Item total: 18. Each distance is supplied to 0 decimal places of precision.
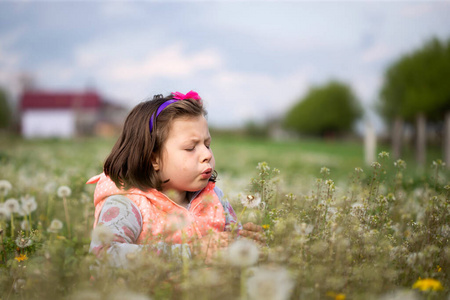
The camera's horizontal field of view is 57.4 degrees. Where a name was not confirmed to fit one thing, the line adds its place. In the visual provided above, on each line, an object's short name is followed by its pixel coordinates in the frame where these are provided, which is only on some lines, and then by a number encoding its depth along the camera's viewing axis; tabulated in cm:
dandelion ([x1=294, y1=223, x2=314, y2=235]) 219
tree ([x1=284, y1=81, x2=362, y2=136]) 5856
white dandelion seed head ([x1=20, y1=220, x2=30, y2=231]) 343
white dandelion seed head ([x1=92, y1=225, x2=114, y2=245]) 180
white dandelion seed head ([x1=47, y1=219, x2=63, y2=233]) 334
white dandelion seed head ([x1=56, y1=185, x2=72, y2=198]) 364
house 4923
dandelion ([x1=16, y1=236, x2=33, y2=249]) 270
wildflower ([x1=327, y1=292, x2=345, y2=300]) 182
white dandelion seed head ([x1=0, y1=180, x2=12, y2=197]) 355
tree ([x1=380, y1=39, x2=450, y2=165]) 1339
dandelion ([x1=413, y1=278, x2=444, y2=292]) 182
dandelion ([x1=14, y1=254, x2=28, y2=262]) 269
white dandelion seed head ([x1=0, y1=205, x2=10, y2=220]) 345
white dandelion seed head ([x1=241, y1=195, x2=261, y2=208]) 249
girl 267
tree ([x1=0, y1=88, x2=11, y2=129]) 4489
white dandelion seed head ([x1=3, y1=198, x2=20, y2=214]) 349
